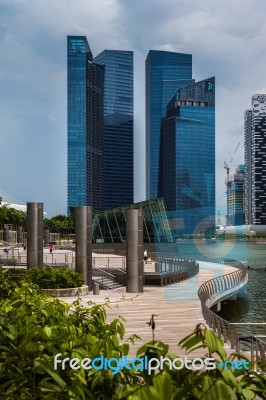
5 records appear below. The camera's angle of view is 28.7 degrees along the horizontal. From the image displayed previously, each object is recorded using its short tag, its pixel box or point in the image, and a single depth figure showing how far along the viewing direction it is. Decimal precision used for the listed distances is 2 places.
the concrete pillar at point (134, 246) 27.73
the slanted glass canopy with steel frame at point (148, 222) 58.69
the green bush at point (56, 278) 26.94
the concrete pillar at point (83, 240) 28.98
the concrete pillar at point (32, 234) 30.98
